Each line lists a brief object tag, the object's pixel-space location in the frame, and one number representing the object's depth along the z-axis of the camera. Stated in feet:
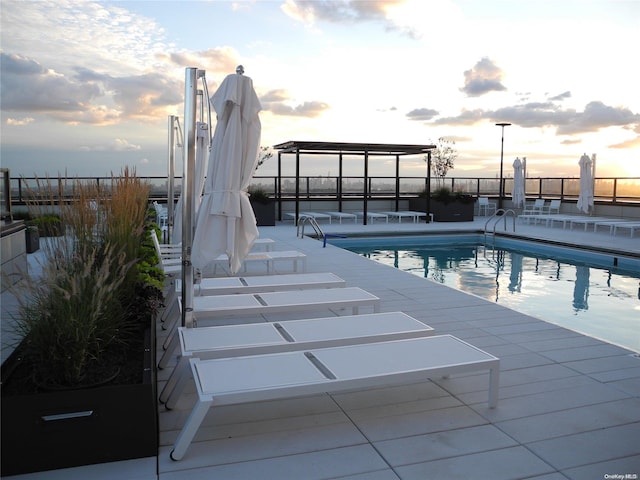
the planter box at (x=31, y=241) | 26.29
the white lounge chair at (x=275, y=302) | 12.81
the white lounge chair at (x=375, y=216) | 48.22
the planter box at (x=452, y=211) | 51.16
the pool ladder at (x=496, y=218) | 40.79
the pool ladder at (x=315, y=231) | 36.32
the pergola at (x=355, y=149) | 44.87
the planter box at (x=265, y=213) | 45.78
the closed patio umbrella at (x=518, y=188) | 49.81
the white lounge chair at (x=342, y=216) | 48.47
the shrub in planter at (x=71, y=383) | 7.27
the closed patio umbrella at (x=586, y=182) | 44.78
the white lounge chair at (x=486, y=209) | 58.35
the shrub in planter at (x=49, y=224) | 9.23
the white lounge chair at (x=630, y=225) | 37.83
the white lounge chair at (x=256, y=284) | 15.17
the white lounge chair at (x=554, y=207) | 52.85
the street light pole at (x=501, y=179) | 57.91
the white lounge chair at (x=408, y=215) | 49.37
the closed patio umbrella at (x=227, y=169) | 10.69
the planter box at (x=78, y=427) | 7.22
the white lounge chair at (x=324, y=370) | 7.88
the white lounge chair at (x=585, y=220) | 41.86
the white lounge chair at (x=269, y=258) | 21.11
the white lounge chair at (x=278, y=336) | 9.71
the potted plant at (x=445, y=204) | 51.16
